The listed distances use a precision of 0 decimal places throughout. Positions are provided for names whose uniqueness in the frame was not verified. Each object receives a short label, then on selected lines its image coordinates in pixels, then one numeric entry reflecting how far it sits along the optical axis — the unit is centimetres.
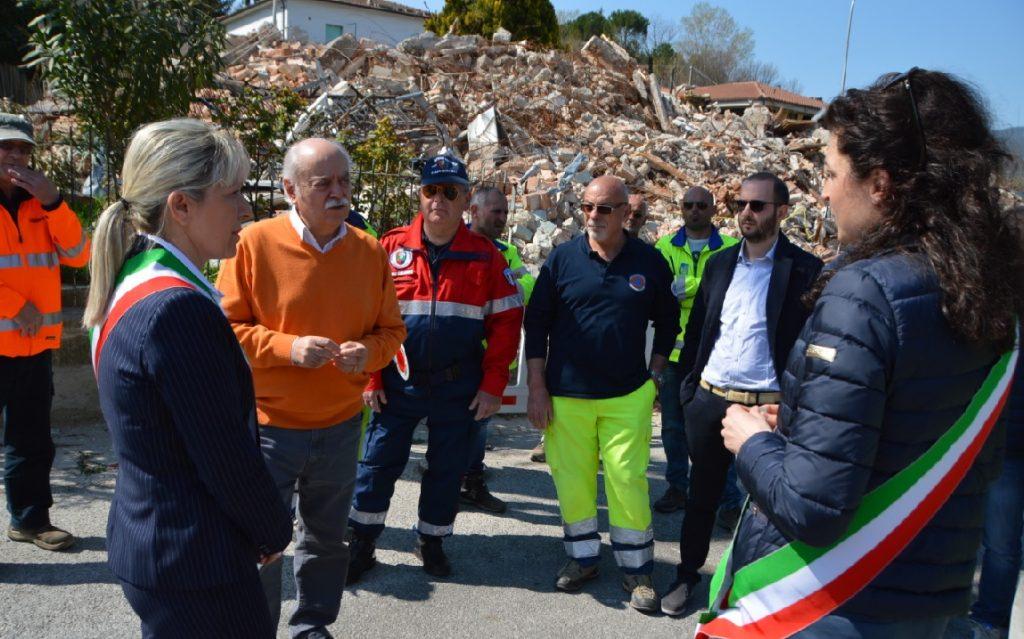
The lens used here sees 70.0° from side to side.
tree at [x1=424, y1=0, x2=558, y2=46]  2227
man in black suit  357
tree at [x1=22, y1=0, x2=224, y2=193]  573
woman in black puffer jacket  151
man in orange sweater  298
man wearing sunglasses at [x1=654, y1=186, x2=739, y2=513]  507
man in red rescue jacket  382
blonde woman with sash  161
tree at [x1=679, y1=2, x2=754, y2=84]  4728
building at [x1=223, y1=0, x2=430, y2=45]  3512
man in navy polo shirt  384
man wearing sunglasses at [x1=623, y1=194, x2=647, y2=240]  562
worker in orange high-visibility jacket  373
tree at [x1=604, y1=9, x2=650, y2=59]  5040
